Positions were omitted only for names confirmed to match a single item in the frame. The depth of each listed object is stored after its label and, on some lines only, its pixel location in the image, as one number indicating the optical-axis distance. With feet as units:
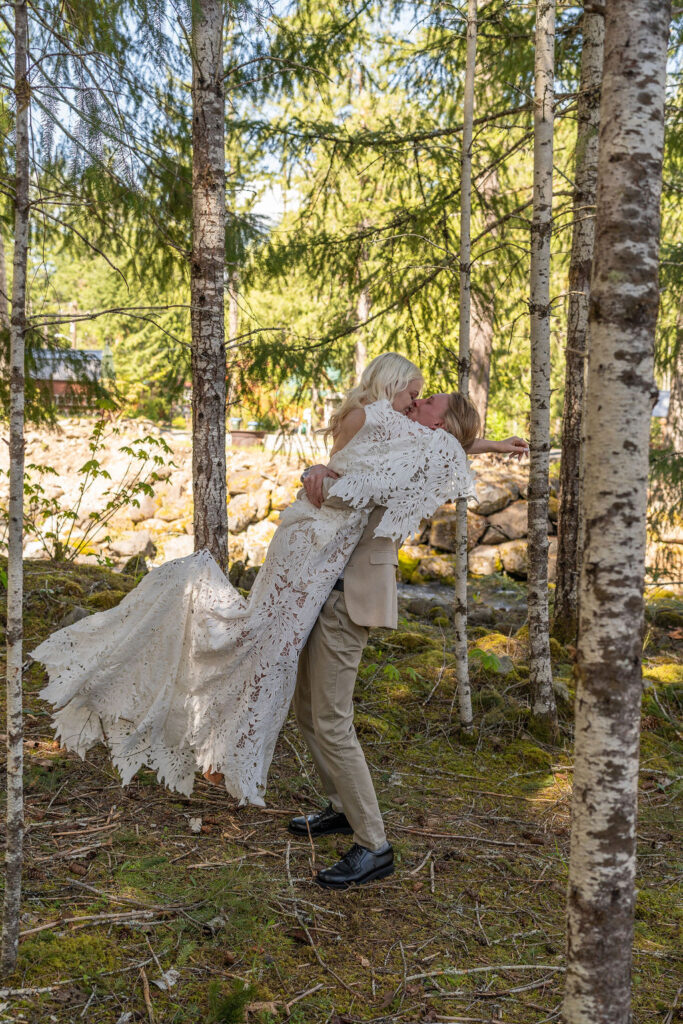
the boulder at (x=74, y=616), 18.07
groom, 10.59
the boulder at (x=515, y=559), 40.73
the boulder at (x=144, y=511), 47.29
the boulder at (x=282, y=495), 50.13
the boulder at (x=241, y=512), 47.44
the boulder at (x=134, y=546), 39.91
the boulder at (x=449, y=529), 42.80
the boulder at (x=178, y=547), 39.73
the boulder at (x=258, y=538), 41.98
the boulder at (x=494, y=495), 44.96
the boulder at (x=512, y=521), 43.37
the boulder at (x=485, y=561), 40.93
